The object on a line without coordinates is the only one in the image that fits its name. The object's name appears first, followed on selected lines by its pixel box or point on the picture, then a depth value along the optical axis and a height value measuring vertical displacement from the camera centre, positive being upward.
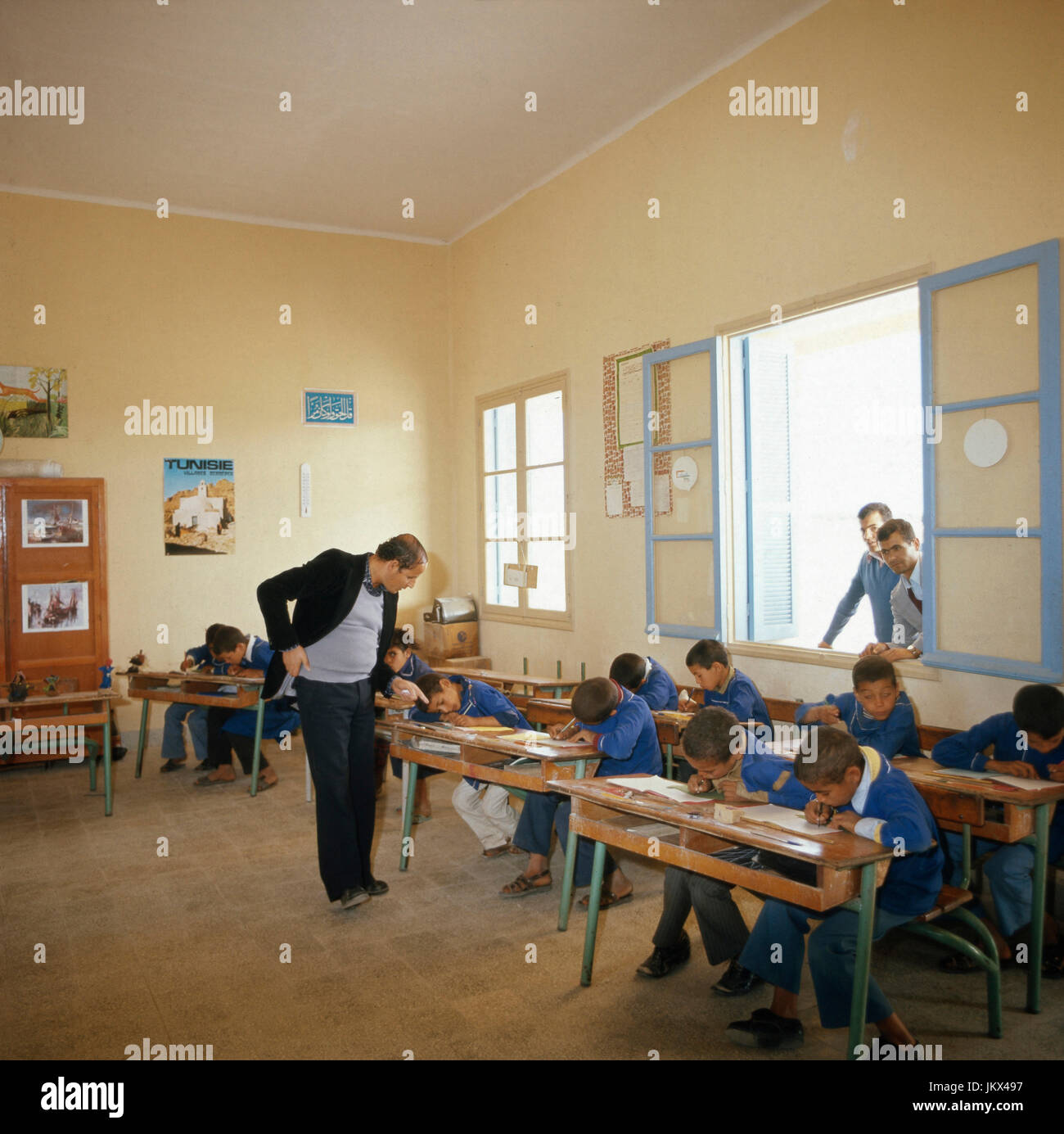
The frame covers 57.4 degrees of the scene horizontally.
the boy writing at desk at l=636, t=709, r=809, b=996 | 3.22 -0.76
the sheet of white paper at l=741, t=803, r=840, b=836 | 2.72 -0.75
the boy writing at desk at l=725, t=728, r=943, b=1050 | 2.73 -1.01
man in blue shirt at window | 5.38 -0.14
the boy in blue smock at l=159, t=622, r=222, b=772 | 6.82 -1.13
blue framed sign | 8.49 +1.41
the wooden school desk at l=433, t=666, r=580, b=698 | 6.44 -0.79
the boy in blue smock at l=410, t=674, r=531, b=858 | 4.71 -0.77
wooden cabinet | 7.14 -0.06
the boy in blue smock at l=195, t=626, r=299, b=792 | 6.38 -1.02
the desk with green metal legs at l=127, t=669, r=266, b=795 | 6.16 -0.82
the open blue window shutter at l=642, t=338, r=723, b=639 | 5.87 +0.38
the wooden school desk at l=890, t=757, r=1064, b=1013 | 3.12 -0.85
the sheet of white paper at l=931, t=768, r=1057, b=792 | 3.24 -0.76
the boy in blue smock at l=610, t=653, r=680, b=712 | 5.06 -0.62
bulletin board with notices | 6.34 +0.89
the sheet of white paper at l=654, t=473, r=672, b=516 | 6.31 +0.44
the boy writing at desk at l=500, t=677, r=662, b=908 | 3.96 -0.85
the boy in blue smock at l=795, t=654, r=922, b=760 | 3.83 -0.61
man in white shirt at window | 5.05 -0.09
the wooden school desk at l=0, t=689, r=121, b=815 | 5.48 -0.84
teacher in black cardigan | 4.04 -0.37
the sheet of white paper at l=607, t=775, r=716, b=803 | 3.21 -0.78
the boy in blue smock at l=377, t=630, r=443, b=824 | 5.40 -0.61
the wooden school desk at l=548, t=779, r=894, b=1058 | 2.52 -0.85
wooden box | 8.49 -0.66
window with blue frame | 4.13 +0.53
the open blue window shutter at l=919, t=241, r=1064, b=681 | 4.02 +0.37
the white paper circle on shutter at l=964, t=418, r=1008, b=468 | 4.23 +0.51
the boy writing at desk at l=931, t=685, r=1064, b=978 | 3.34 -0.75
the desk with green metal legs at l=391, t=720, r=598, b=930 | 3.82 -0.84
